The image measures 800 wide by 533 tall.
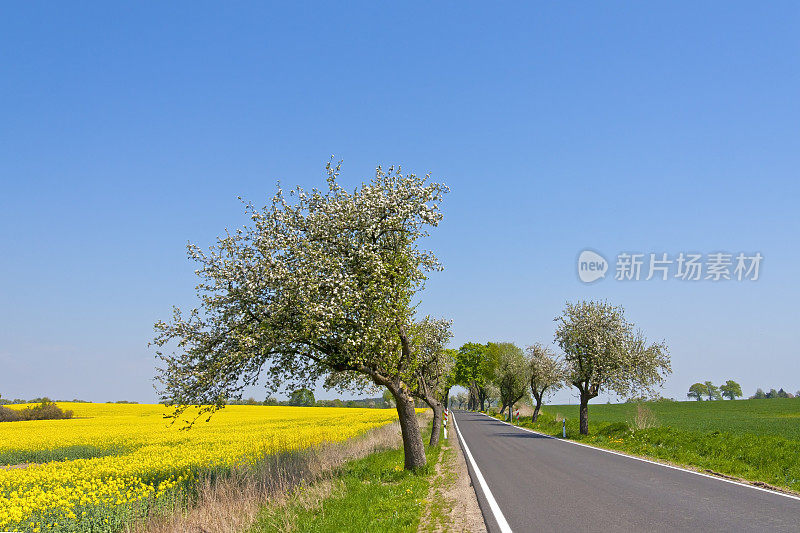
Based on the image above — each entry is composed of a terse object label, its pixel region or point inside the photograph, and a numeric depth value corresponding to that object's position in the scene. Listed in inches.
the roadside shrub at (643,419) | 1170.6
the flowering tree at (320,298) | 553.3
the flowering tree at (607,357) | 1385.3
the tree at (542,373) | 1555.0
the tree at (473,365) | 3575.3
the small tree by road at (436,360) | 1122.7
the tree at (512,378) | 2645.2
